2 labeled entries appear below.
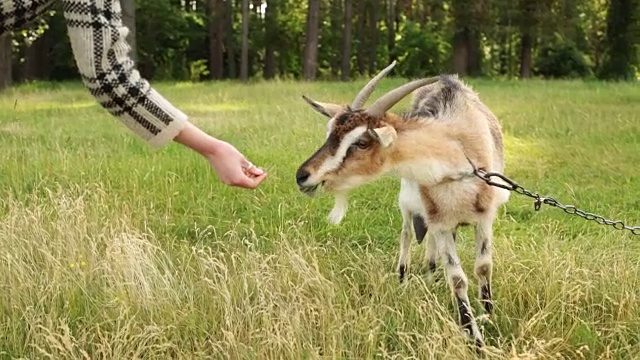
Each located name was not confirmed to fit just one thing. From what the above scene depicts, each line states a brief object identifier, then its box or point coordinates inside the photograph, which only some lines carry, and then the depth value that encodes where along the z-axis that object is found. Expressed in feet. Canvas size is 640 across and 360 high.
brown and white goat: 10.66
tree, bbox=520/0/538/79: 76.79
